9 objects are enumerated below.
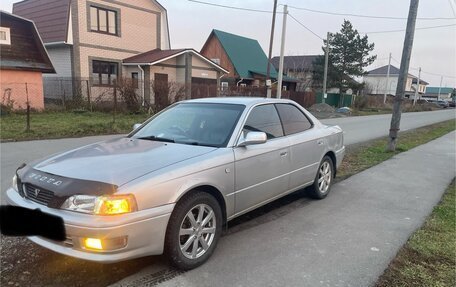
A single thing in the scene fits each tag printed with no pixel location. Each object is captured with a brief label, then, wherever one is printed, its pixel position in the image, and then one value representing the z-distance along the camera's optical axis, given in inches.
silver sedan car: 115.6
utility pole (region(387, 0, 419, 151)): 397.4
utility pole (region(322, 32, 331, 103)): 1252.6
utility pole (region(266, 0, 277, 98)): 1002.7
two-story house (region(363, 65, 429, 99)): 3331.7
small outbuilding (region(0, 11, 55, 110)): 677.3
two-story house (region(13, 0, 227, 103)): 852.6
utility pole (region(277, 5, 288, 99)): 903.6
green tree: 1775.3
